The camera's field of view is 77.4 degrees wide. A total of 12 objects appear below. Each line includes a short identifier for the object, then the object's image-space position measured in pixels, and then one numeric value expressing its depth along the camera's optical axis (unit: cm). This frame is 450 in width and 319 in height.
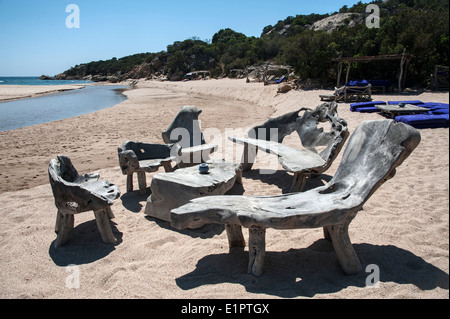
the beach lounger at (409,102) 930
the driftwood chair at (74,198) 279
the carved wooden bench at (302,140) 386
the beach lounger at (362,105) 958
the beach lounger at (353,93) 1166
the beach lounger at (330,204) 216
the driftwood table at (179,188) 328
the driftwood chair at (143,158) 398
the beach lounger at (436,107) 750
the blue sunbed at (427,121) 641
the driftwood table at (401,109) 779
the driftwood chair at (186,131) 534
